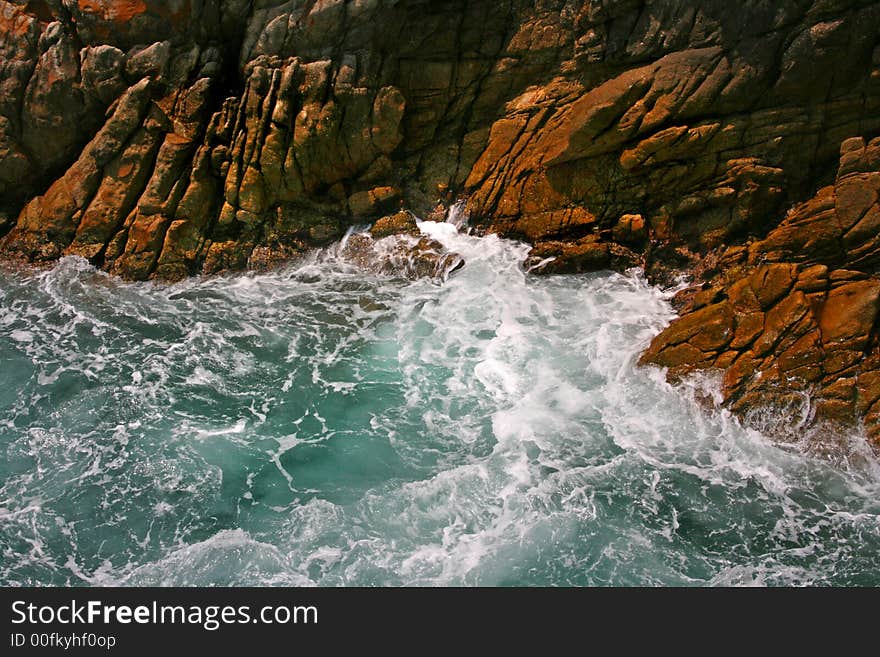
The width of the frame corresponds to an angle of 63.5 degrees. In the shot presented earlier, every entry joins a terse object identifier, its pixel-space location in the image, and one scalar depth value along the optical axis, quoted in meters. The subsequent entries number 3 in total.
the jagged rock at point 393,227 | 22.62
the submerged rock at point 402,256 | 21.97
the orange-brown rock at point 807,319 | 16.50
